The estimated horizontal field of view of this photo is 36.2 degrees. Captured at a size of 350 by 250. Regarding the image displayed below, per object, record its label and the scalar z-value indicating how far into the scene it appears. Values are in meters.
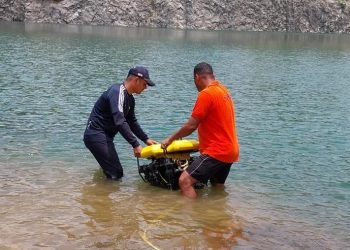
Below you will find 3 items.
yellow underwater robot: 10.55
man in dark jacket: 10.42
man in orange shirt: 9.46
